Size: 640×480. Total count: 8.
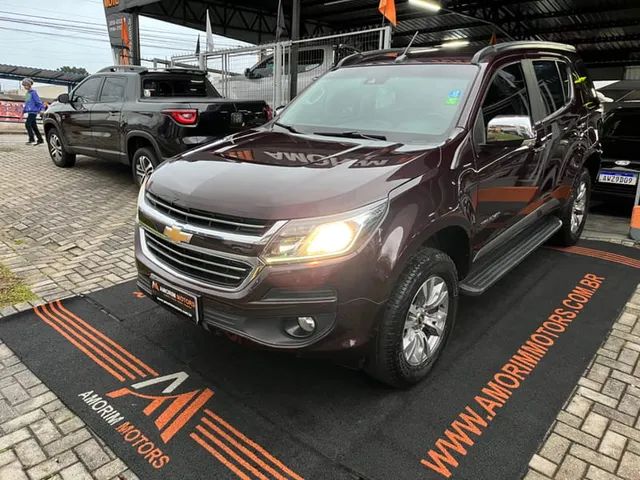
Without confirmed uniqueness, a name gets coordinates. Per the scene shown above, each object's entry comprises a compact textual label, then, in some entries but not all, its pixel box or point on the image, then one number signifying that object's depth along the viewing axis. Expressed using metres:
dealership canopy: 15.41
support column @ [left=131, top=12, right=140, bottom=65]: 17.11
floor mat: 2.35
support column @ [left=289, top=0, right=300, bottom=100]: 10.53
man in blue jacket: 12.16
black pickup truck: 6.46
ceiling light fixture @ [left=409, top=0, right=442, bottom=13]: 14.20
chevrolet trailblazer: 2.29
